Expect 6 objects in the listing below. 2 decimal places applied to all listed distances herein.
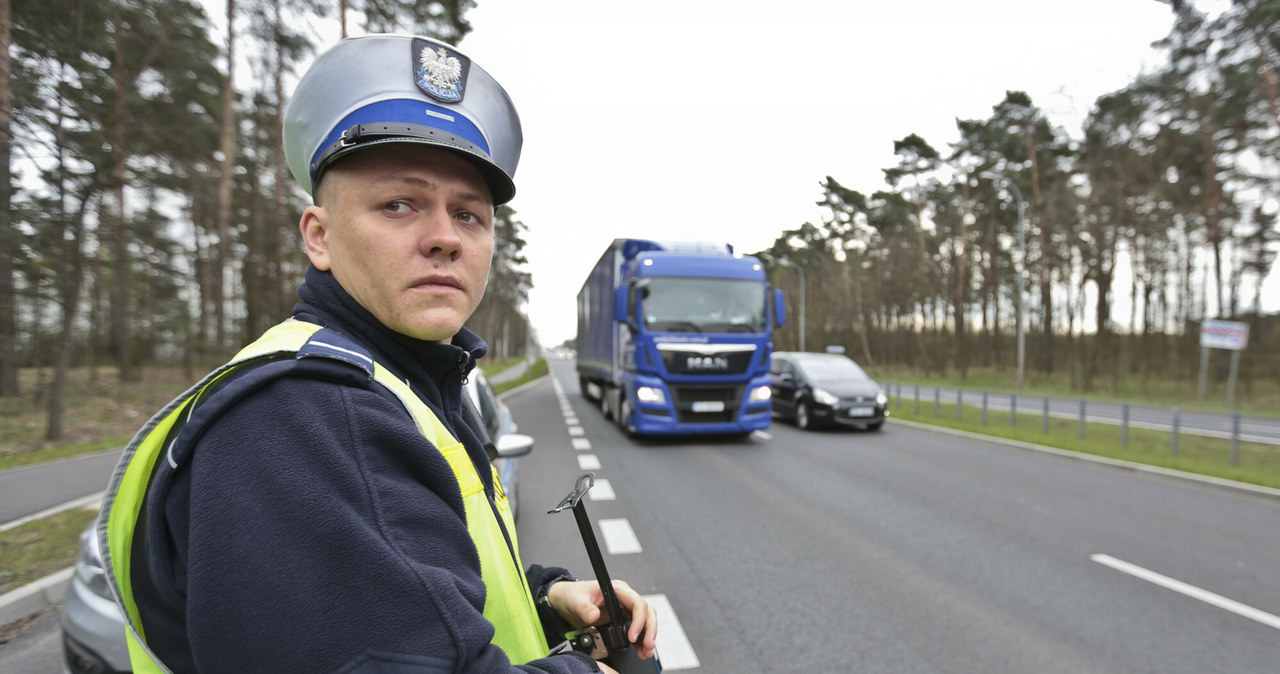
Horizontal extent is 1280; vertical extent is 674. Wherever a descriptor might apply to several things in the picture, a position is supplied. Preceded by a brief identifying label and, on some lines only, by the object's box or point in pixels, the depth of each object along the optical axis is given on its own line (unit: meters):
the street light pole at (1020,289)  23.59
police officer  0.75
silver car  2.38
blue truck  11.07
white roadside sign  19.69
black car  13.19
